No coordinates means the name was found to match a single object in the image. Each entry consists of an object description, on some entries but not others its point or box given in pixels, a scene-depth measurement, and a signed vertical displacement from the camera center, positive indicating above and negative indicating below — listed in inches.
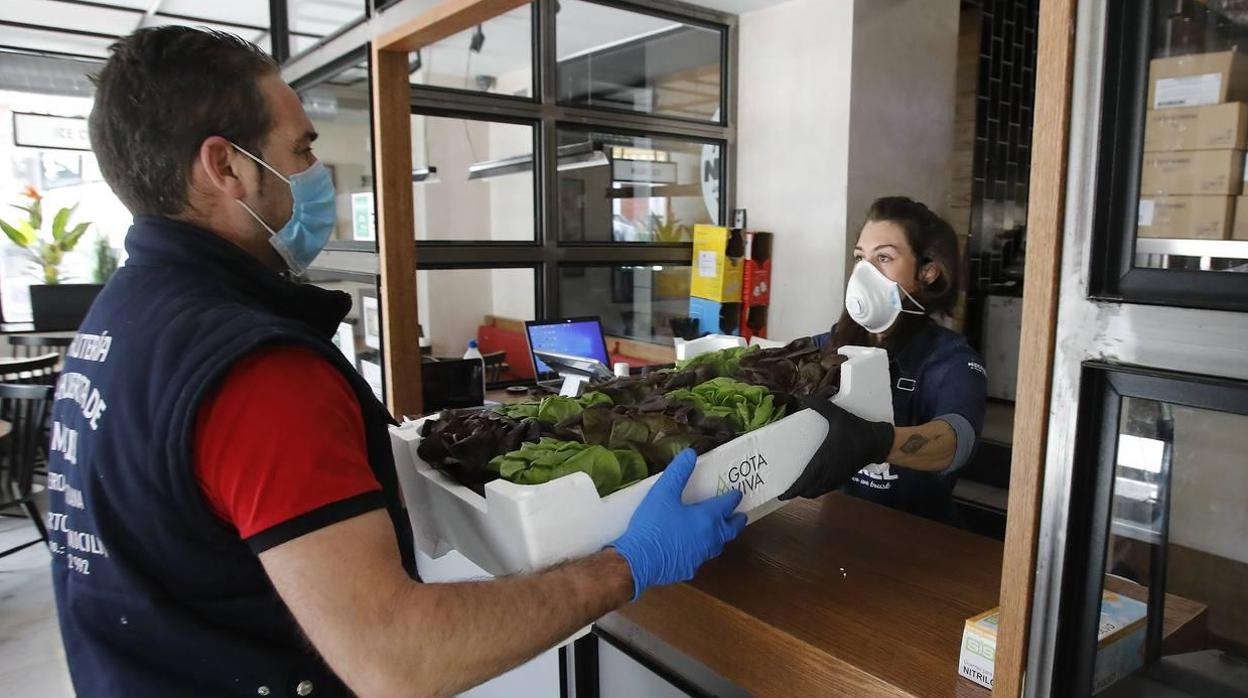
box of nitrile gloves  31.9 -17.4
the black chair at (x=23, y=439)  141.9 -35.6
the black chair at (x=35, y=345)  206.1 -25.5
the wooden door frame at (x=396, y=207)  95.5 +5.4
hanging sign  215.8 +33.4
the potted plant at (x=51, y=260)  217.5 -2.9
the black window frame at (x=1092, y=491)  26.7 -9.1
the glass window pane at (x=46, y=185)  215.2 +18.9
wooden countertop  41.4 -21.5
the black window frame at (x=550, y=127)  135.9 +24.8
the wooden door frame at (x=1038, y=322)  28.1 -2.7
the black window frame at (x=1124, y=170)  26.5 +2.8
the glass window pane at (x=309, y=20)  138.7 +42.8
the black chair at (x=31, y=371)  165.2 -26.7
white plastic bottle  133.0 -18.6
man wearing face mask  32.0 -10.2
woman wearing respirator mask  70.7 -8.9
